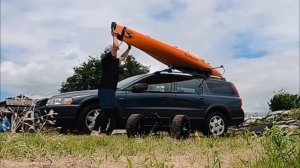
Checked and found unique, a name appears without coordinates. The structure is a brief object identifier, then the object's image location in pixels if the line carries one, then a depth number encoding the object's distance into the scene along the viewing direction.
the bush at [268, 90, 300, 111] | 12.70
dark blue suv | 6.98
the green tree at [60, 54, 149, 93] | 26.55
